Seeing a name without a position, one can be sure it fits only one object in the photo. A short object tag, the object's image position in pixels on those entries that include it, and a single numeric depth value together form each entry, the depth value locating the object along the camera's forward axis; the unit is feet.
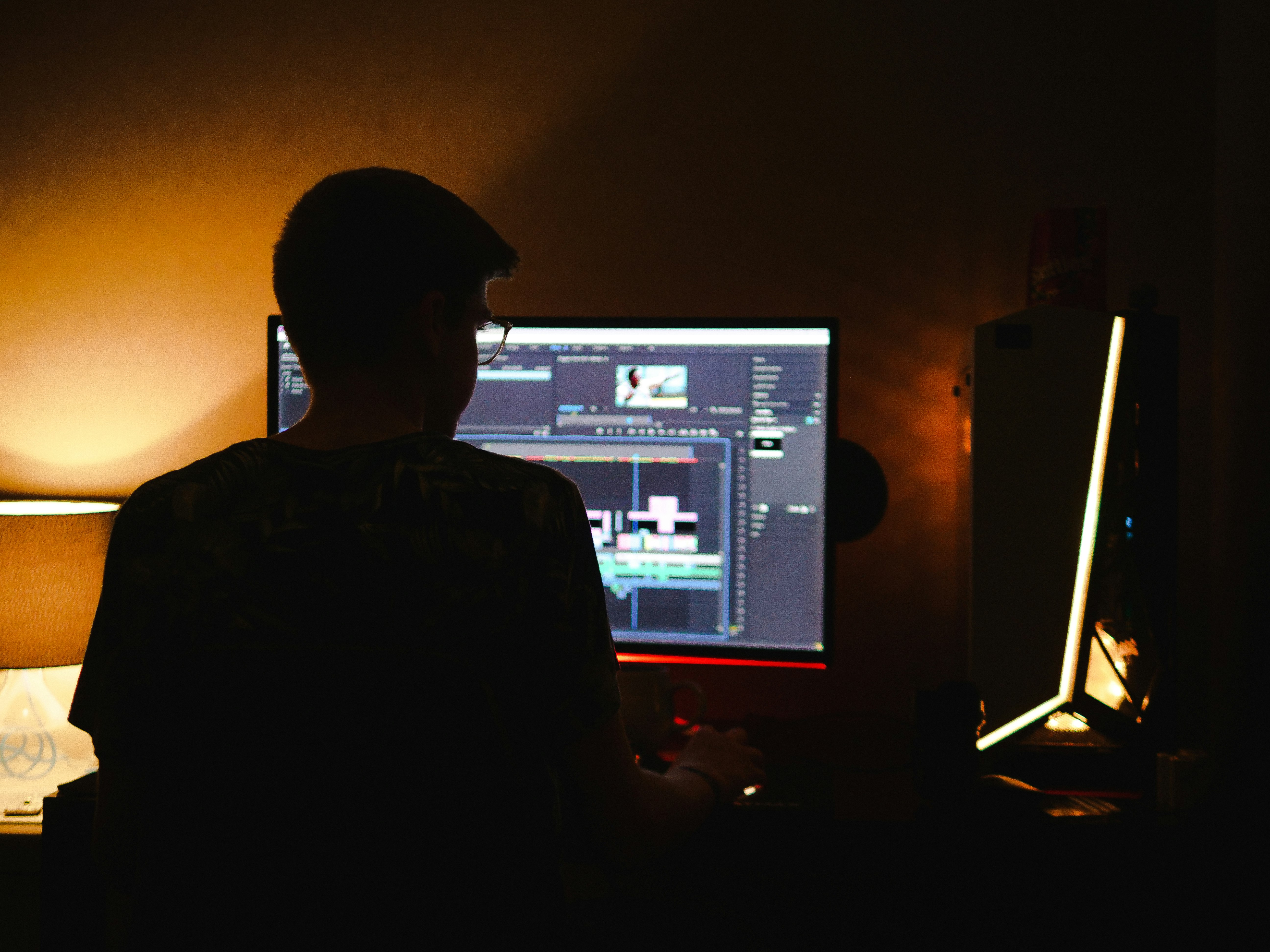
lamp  3.78
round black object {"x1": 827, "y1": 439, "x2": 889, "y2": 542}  4.06
